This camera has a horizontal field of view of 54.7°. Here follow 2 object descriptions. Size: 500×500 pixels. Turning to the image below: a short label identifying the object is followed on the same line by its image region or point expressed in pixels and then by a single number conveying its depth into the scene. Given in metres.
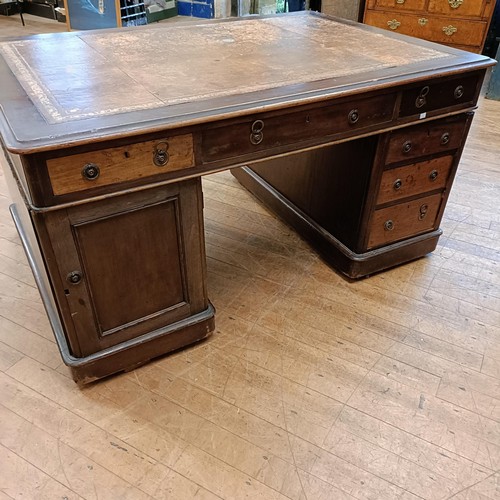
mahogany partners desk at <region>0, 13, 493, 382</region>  1.13
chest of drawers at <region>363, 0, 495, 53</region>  3.68
